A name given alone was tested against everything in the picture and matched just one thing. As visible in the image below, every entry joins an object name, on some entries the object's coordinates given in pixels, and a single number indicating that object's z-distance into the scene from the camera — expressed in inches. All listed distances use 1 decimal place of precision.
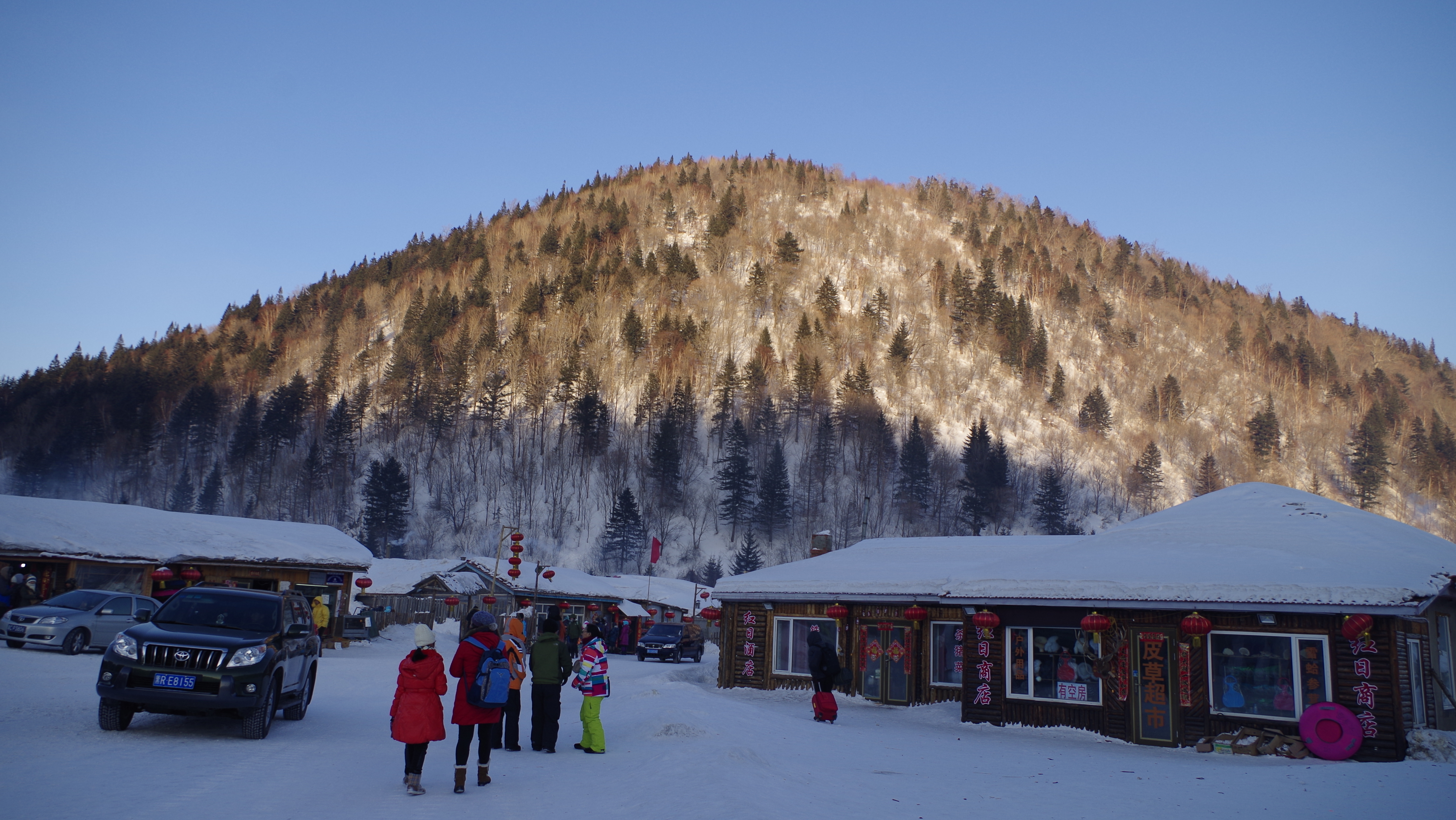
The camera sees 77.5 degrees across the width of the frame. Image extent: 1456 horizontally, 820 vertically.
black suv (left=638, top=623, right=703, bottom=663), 1504.7
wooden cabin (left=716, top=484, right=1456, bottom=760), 542.0
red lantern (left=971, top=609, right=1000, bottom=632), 673.0
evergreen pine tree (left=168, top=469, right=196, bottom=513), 3316.9
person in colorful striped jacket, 423.2
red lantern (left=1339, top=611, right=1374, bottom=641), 527.2
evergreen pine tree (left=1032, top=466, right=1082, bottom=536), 2881.4
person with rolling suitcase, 655.8
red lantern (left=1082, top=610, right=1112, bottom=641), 615.5
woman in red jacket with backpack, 316.2
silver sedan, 741.9
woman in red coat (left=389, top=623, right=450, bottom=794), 293.1
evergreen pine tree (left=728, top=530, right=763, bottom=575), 2662.4
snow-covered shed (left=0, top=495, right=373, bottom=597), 976.9
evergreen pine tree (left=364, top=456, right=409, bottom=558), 2962.6
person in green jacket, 425.1
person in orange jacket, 380.8
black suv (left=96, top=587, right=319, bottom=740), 362.3
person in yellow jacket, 1103.0
